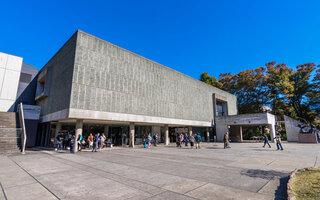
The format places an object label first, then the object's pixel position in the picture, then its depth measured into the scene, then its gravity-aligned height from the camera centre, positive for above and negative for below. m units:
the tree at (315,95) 37.59 +8.27
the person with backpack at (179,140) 21.12 -1.23
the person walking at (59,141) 17.03 -1.26
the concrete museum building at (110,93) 17.34 +4.56
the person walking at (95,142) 16.48 -1.27
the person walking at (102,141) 18.66 -1.31
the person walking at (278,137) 15.13 -0.52
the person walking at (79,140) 16.29 -1.08
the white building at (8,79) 28.43 +8.42
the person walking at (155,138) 23.73 -1.22
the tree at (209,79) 52.33 +16.72
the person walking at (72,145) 15.96 -1.54
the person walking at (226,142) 18.82 -1.23
